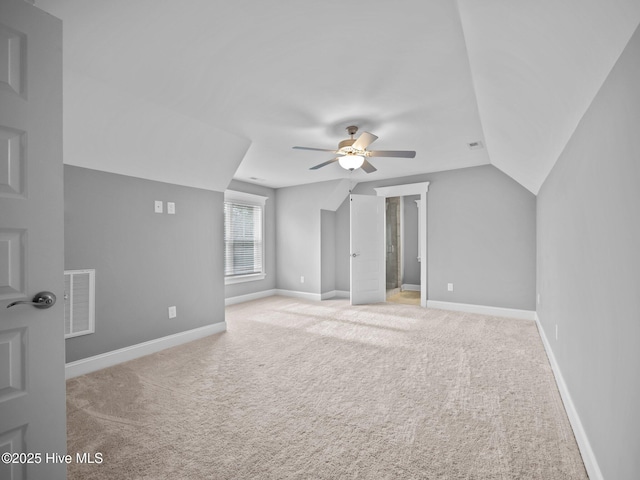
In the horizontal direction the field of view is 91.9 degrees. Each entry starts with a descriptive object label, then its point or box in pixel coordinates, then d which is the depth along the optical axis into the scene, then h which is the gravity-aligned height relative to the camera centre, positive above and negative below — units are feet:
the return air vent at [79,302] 8.79 -1.79
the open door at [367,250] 18.34 -0.62
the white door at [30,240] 3.59 +0.01
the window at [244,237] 18.56 +0.21
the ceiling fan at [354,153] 10.14 +2.92
